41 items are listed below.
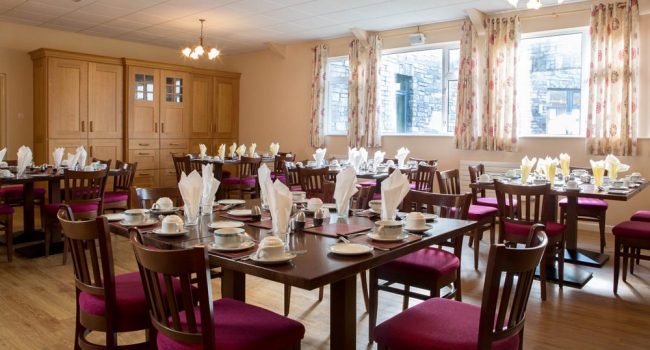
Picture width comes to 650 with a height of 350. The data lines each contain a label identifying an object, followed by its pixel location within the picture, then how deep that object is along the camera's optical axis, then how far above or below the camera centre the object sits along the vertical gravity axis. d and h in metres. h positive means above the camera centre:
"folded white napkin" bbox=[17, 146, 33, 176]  4.88 -0.07
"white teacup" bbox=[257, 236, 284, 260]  1.77 -0.34
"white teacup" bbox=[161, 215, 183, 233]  2.21 -0.32
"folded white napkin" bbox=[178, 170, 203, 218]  2.46 -0.20
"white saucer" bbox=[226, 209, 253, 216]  2.69 -0.32
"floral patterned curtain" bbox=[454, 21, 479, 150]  6.82 +0.84
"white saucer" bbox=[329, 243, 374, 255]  1.88 -0.36
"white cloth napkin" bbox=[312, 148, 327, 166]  6.56 -0.04
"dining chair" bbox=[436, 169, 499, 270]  4.46 -0.52
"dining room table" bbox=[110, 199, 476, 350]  1.69 -0.38
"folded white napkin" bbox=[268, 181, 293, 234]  2.22 -0.23
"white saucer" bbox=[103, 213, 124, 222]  2.53 -0.33
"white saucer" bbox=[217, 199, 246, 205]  3.08 -0.30
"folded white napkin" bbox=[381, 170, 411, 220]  2.50 -0.19
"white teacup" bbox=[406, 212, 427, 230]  2.36 -0.31
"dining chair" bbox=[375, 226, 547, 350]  1.62 -0.62
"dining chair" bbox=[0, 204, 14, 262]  4.42 -0.64
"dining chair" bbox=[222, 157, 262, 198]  6.60 -0.39
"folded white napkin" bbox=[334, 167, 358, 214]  2.74 -0.19
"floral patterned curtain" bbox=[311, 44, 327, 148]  8.55 +0.96
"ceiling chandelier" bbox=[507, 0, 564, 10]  3.85 +1.14
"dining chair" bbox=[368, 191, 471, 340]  2.56 -0.59
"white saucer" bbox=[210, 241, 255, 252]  1.91 -0.36
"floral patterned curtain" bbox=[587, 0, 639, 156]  5.73 +0.87
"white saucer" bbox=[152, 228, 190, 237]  2.18 -0.35
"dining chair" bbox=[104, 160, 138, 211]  5.13 -0.43
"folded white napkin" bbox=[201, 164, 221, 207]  2.77 -0.20
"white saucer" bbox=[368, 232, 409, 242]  2.11 -0.35
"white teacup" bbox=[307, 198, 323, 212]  2.74 -0.28
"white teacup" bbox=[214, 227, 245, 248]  1.96 -0.33
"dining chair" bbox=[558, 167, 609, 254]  4.82 -0.53
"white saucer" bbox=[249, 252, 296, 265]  1.74 -0.37
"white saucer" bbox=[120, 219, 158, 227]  2.37 -0.34
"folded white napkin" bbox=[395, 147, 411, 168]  6.25 -0.03
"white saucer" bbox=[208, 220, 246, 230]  2.35 -0.34
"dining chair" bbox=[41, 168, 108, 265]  4.43 -0.43
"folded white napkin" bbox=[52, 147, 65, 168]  5.52 -0.07
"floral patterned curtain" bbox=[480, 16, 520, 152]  6.52 +0.90
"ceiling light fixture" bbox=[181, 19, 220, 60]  7.17 +1.42
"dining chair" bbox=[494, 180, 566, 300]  3.64 -0.51
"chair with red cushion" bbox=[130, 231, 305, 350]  1.56 -0.59
